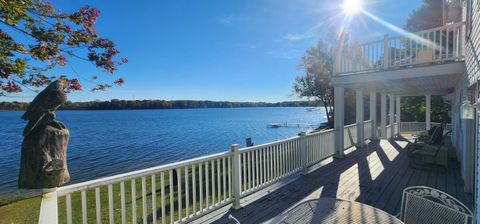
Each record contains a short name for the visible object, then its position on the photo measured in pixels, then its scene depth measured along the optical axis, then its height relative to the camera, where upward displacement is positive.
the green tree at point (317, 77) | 22.51 +2.61
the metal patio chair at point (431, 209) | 1.98 -0.91
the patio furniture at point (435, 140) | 6.59 -0.99
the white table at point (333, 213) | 2.22 -1.03
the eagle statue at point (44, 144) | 1.74 -0.26
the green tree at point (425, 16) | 19.56 +7.32
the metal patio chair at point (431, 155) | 5.61 -1.19
